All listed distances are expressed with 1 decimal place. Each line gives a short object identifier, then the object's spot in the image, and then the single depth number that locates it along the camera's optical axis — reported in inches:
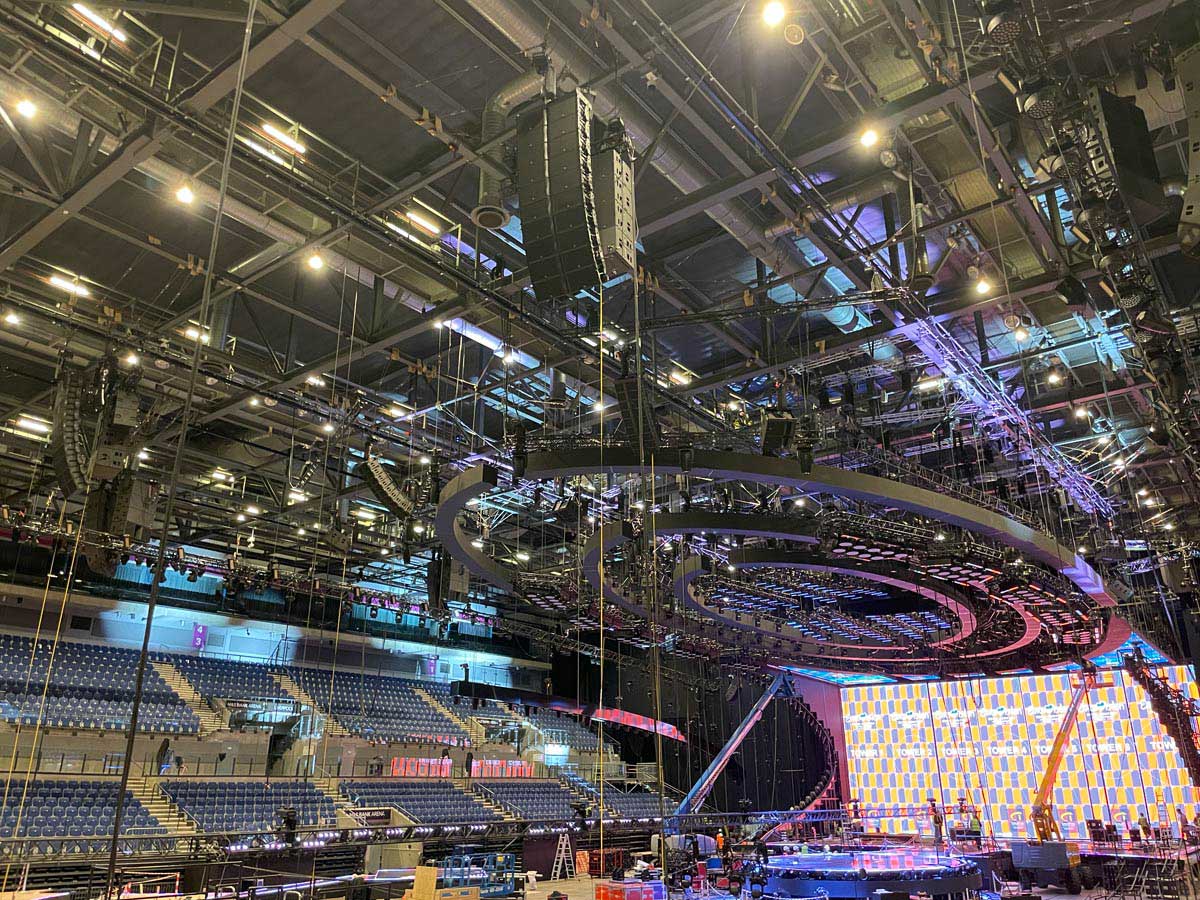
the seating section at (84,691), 719.7
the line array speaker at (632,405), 365.7
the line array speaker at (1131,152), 226.4
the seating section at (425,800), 815.1
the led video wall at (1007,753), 1004.6
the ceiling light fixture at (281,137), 317.7
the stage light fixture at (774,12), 232.8
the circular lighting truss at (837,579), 449.1
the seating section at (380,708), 958.4
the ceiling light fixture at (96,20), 279.3
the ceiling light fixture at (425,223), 362.6
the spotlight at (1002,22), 215.5
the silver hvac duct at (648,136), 255.8
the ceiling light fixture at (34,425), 576.7
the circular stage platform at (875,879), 571.2
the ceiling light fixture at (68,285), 405.1
